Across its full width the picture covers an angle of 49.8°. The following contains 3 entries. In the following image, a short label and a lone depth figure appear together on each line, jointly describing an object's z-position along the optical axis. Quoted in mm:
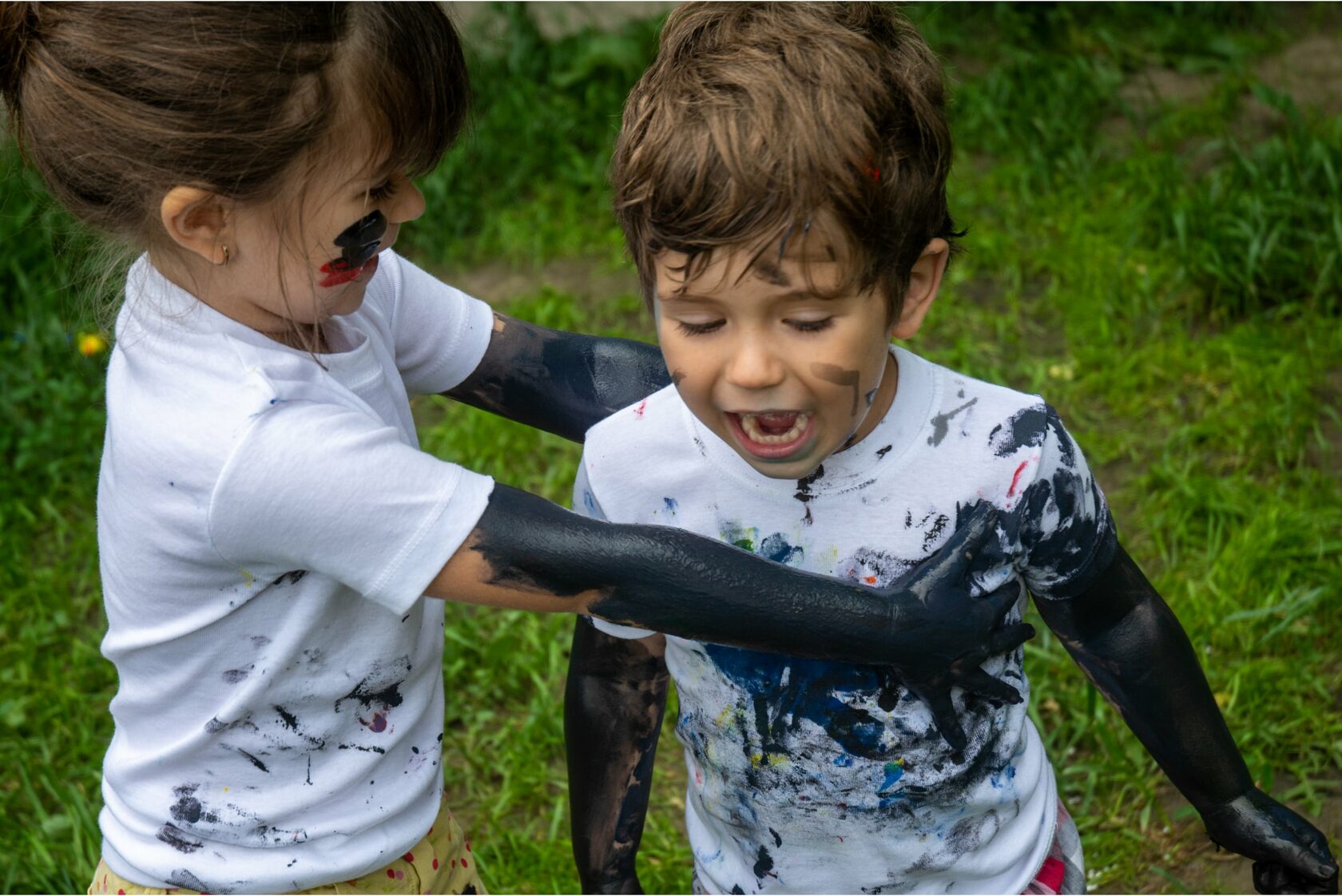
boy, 1591
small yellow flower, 4391
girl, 1662
